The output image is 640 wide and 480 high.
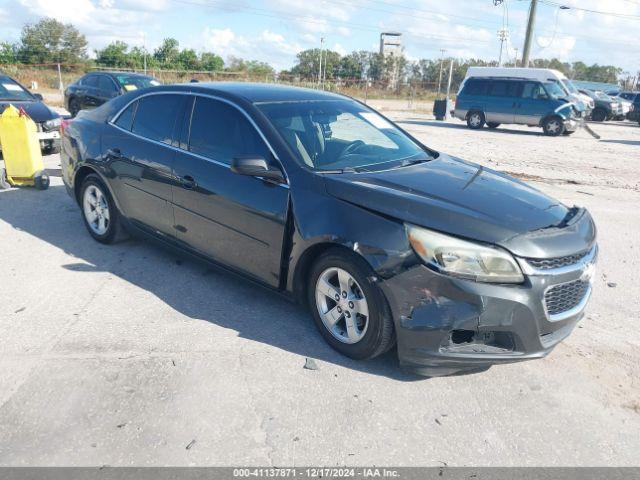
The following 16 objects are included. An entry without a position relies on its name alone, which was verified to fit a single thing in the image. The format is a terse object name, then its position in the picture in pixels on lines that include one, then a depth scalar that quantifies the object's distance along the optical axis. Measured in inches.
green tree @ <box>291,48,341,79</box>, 2474.2
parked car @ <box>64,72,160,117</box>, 610.2
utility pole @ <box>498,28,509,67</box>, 2090.6
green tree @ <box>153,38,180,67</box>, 1956.2
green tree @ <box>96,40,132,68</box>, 1772.9
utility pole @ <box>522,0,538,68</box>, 1278.3
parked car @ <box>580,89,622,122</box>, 1187.3
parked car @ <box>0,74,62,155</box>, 378.9
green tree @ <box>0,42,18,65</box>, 1589.6
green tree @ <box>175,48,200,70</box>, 1888.5
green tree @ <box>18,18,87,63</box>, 1876.6
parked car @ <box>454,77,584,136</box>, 789.2
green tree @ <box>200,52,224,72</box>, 1889.5
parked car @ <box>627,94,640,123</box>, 1117.7
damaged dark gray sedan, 120.0
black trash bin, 1066.7
